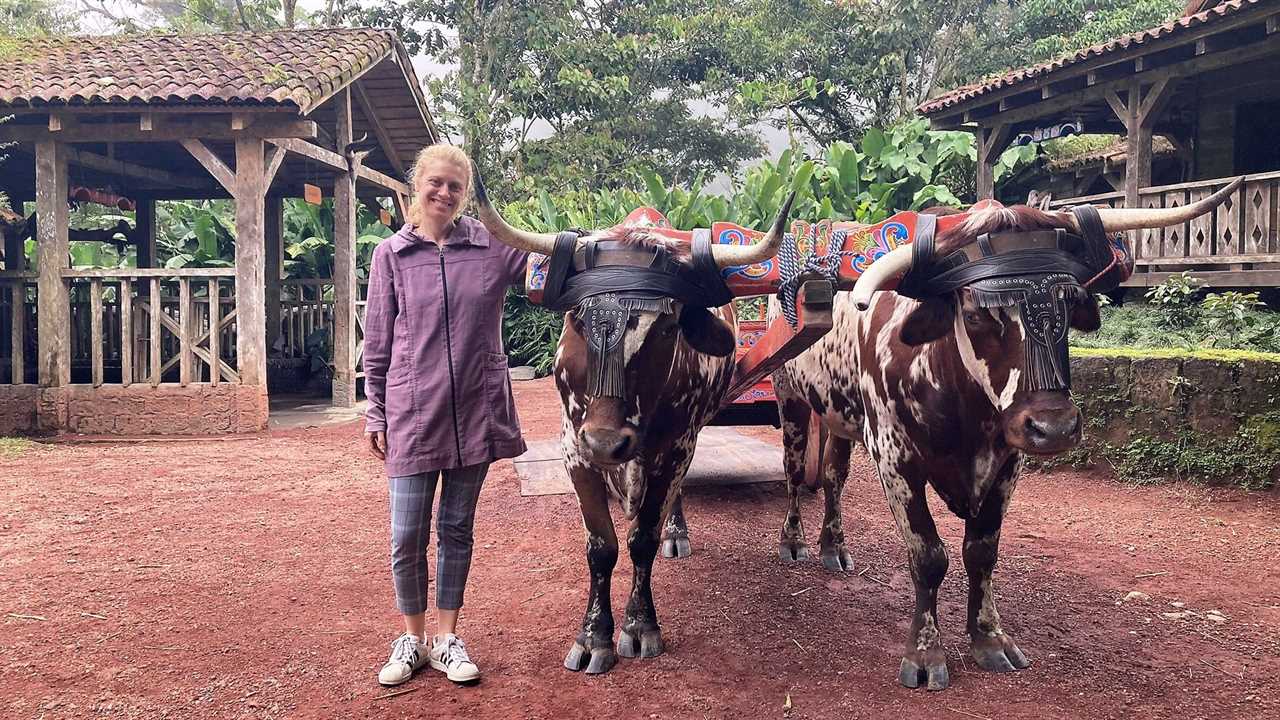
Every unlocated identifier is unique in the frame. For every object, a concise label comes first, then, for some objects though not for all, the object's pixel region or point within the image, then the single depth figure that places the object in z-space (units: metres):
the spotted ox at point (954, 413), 2.66
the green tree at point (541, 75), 18.77
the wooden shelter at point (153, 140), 8.37
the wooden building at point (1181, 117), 8.92
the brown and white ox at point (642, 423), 2.94
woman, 3.00
